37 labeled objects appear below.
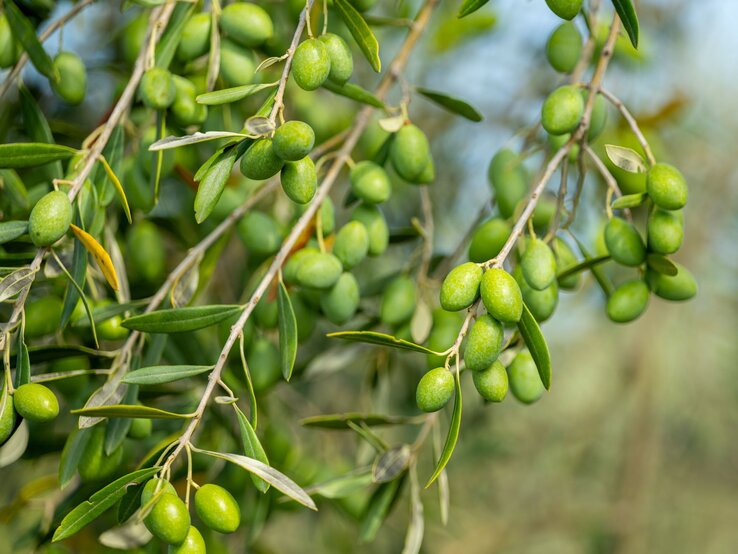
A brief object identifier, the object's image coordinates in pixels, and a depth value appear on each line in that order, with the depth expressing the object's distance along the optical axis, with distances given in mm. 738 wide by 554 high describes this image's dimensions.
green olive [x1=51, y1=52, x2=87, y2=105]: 1108
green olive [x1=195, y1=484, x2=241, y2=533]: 769
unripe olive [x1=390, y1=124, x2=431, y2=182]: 1065
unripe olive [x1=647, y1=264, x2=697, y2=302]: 989
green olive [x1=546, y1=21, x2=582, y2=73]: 1135
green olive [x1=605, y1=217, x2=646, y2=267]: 949
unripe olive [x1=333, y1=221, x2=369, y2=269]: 1055
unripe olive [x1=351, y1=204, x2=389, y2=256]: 1094
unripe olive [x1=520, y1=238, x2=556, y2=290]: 872
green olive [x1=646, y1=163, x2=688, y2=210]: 895
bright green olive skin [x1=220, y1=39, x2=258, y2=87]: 1045
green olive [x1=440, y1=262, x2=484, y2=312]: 773
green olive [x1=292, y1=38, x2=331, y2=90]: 777
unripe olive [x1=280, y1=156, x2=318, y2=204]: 779
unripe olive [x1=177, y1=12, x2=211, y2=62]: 1046
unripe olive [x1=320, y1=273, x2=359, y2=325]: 1059
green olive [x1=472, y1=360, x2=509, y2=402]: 789
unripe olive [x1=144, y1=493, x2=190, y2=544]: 729
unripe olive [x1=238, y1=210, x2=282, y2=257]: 1121
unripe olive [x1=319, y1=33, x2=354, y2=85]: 837
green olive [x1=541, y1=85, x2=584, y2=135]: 943
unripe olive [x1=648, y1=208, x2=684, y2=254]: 918
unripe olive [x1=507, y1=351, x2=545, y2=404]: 964
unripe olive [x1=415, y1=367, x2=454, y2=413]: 773
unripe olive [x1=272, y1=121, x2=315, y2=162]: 731
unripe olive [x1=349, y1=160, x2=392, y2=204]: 1055
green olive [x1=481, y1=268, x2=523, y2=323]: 747
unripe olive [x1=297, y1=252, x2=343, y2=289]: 1013
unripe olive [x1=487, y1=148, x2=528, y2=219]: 1128
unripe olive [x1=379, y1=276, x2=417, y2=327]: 1146
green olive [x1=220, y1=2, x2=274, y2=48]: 1037
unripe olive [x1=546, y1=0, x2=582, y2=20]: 804
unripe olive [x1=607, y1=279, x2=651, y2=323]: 982
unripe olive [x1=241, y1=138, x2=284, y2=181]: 765
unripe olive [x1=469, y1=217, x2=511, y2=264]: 1047
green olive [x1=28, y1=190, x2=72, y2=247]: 826
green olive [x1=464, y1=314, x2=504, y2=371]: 761
